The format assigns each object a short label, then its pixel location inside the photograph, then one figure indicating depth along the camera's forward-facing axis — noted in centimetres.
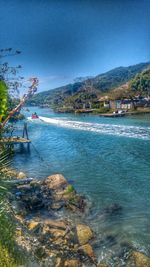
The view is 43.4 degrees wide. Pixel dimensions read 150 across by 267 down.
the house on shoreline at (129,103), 8252
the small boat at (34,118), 7209
